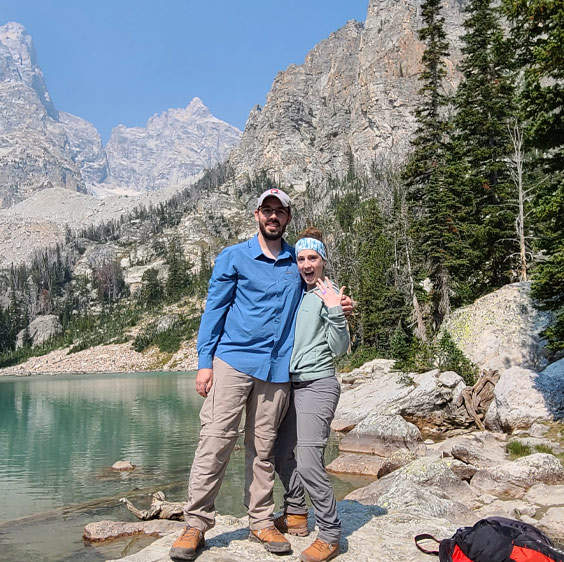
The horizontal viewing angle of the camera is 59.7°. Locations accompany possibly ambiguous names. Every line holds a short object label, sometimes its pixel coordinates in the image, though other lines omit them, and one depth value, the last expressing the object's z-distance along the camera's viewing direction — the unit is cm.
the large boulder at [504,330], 1458
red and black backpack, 344
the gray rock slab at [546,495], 628
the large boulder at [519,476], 723
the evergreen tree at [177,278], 10300
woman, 386
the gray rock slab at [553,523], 529
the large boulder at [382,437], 1248
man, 380
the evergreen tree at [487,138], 2058
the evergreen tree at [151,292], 10349
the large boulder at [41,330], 10362
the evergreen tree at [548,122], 895
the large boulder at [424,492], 597
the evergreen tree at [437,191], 2264
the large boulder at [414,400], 1421
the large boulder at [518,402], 1095
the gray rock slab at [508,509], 604
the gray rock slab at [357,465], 1114
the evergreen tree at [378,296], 3422
